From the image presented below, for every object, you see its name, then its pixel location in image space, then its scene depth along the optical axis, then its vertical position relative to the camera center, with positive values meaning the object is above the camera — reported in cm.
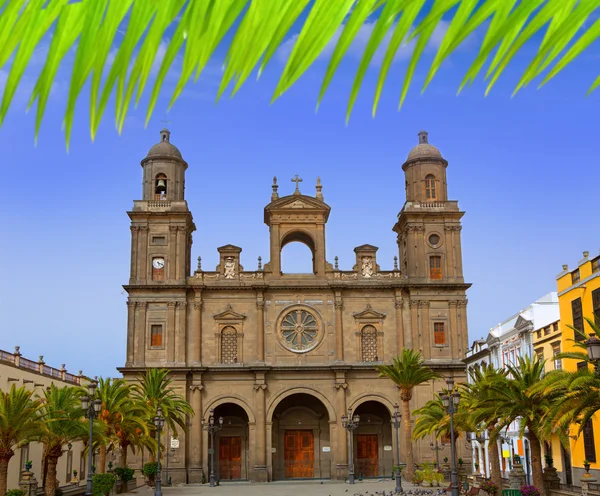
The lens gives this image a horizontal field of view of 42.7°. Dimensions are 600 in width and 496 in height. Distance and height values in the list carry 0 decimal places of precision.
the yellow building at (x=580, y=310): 3584 +552
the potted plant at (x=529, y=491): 3030 -251
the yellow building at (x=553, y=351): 4166 +419
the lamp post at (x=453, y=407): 3162 +86
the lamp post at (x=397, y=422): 4254 +39
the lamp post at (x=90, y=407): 3034 +103
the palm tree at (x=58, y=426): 3459 +37
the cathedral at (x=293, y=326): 5553 +752
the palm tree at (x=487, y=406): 3238 +90
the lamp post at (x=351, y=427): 5137 +13
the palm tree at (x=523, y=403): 3067 +93
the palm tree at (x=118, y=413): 4191 +110
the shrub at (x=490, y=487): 3538 -277
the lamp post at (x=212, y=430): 5121 +10
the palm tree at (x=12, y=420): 3172 +59
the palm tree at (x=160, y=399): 4784 +207
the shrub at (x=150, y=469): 4950 -231
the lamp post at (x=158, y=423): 4106 +51
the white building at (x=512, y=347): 4747 +547
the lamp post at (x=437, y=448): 5191 -138
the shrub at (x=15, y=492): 3099 -228
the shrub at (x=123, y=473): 4400 -223
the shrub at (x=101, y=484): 3750 -241
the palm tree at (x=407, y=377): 4884 +320
